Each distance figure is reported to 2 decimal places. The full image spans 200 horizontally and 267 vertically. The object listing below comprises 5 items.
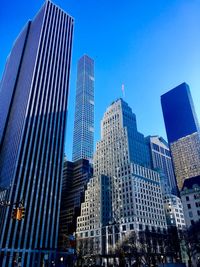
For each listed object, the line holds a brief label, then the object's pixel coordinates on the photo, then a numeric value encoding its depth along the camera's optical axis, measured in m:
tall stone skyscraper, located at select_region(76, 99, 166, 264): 131.38
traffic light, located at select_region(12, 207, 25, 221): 24.08
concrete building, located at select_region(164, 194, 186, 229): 153.88
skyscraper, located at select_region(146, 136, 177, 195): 175.40
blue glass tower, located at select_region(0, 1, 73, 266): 109.19
